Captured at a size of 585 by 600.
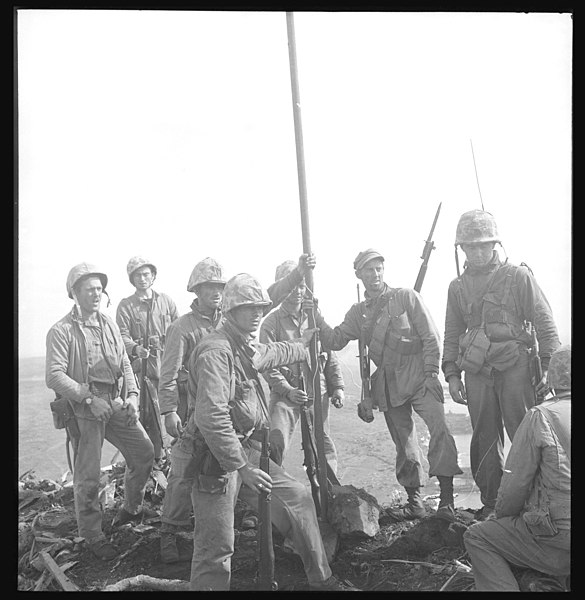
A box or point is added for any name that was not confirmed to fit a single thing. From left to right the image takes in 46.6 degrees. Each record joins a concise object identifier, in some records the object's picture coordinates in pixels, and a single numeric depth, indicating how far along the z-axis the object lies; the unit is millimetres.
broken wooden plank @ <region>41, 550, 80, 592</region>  6135
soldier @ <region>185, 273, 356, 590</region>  5043
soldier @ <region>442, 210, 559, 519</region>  6141
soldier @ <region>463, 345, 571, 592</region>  4938
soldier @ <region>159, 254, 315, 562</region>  6223
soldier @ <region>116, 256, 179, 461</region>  7902
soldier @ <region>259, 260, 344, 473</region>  6508
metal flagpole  6328
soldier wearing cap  6332
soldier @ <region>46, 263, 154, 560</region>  6484
